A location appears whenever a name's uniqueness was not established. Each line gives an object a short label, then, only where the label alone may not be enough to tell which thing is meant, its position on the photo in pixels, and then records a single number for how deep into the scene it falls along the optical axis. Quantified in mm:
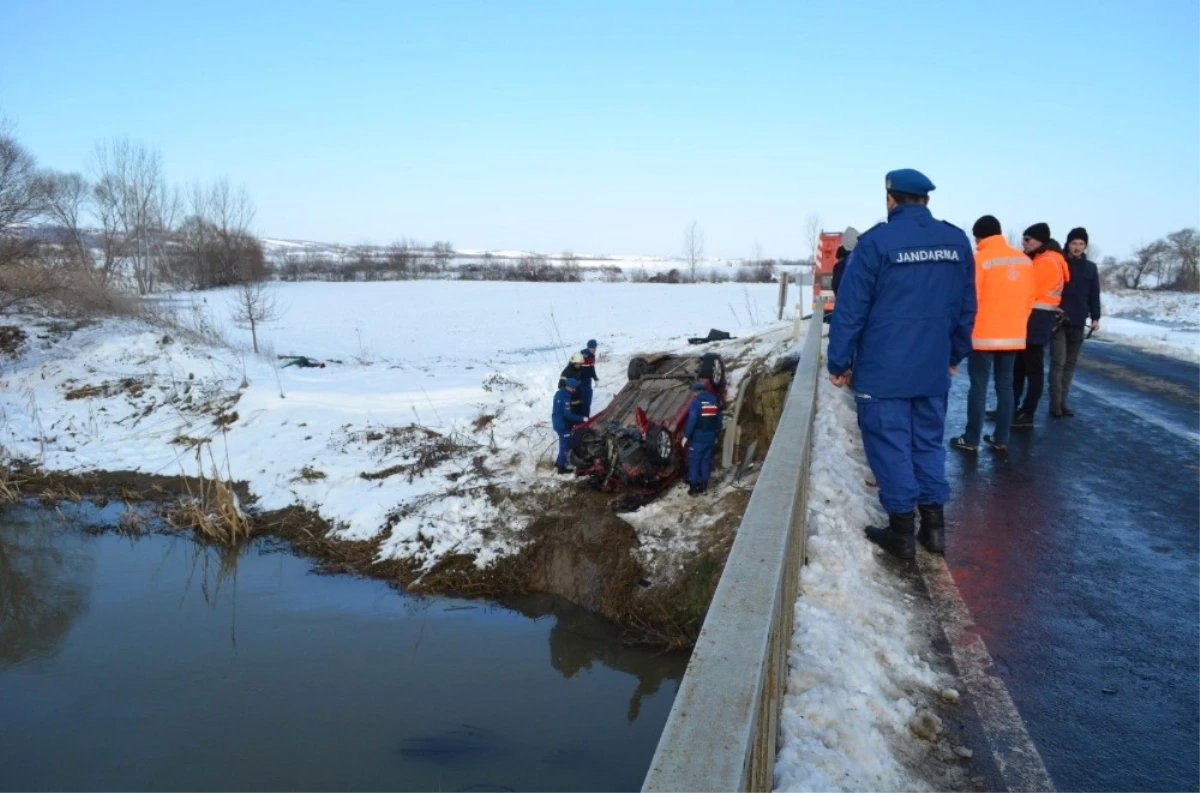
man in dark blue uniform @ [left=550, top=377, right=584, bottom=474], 10148
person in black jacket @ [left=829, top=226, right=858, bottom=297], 7834
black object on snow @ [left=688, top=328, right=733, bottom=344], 16125
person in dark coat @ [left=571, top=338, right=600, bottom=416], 10711
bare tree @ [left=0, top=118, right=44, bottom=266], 20703
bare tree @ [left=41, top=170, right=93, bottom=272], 35188
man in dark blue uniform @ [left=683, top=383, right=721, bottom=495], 8148
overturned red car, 8742
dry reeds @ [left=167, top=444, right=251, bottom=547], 10734
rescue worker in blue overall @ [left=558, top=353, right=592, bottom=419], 10445
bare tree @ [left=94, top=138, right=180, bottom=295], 52000
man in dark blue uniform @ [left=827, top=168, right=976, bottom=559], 3973
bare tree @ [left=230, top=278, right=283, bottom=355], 24766
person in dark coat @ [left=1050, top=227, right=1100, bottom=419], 8203
